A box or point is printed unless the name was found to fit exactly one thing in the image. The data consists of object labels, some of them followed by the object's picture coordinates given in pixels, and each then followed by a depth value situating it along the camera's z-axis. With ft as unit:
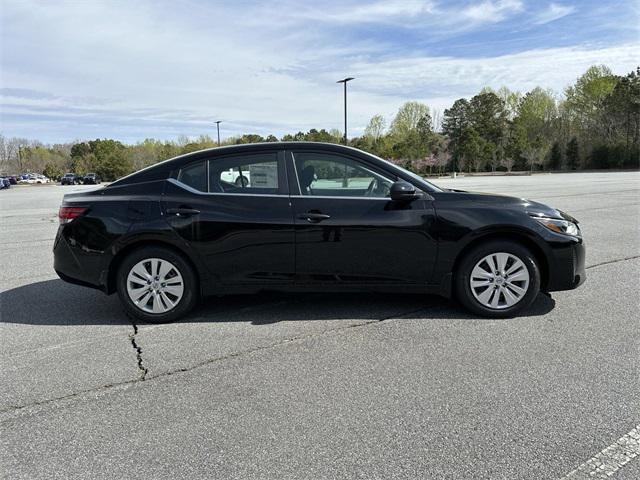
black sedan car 13.75
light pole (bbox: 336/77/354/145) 112.61
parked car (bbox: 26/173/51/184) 231.91
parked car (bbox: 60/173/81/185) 199.04
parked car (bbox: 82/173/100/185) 186.42
